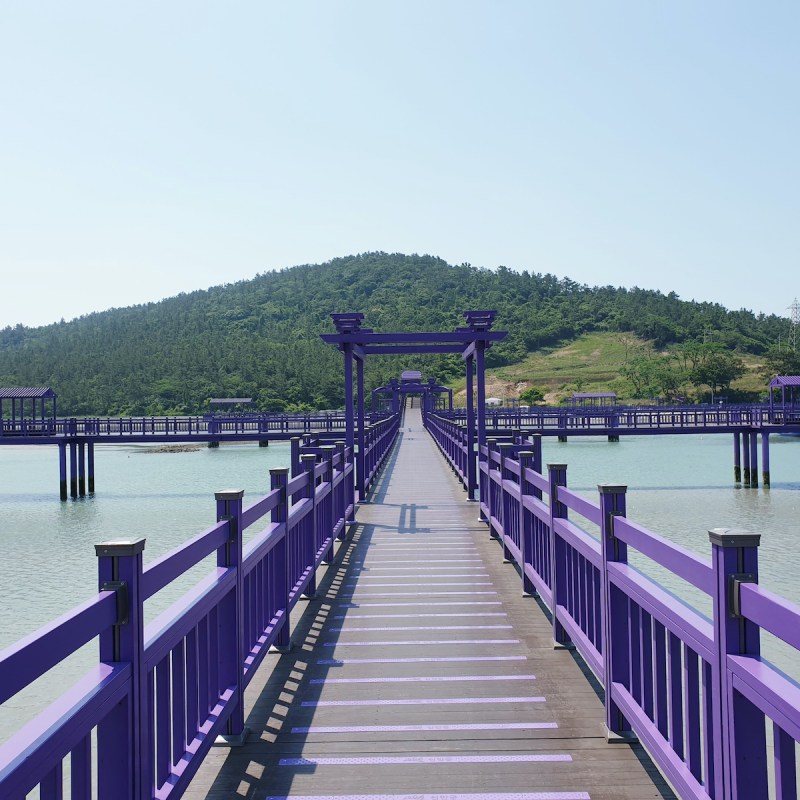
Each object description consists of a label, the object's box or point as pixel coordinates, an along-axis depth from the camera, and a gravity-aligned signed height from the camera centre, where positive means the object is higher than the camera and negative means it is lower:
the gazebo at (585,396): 66.31 +0.52
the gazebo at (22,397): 30.85 +0.63
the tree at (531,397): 94.38 +0.78
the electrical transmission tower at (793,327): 133.50 +13.76
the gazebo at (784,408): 31.27 -0.44
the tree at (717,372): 92.06 +3.39
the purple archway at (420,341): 14.03 +1.24
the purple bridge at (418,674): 2.24 -1.32
